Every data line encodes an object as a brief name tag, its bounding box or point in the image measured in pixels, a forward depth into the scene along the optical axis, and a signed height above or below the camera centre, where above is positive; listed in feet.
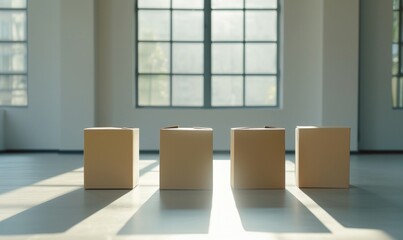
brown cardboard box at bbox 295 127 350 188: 25.23 -2.12
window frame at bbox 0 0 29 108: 46.68 +4.95
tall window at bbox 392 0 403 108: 46.09 +4.17
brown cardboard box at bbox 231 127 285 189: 24.84 -2.41
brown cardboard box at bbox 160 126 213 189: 24.52 -2.39
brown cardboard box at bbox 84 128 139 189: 24.77 -2.35
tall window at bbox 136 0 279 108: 46.85 +4.39
